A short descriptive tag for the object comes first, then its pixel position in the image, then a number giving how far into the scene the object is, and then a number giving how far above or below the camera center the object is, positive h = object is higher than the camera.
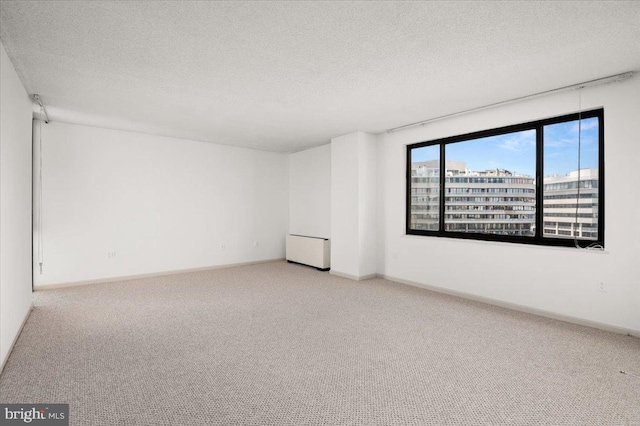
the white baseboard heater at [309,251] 6.94 -0.83
